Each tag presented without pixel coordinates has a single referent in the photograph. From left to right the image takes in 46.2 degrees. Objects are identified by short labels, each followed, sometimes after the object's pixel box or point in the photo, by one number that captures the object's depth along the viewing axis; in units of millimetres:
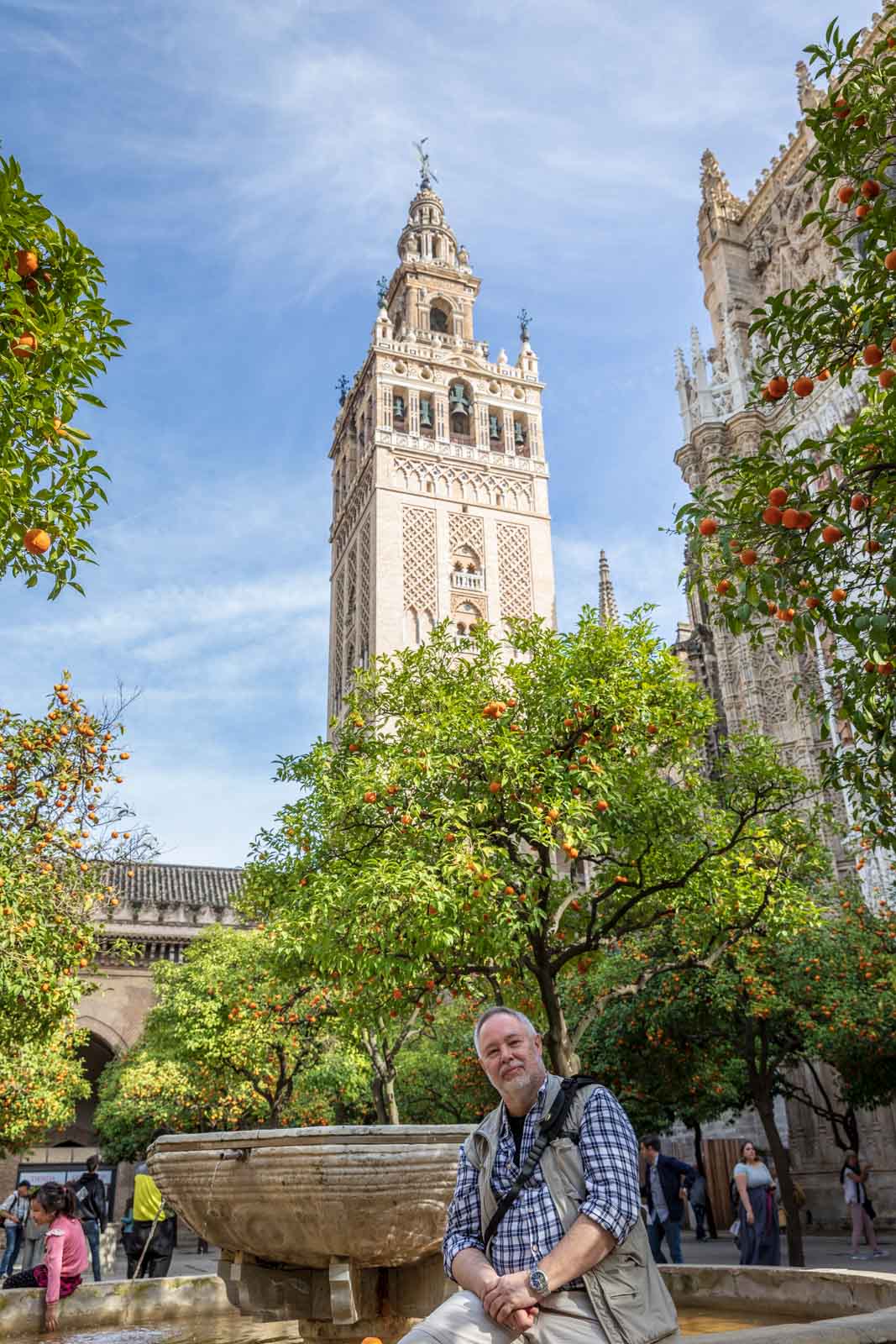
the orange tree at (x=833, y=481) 5352
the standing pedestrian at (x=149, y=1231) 11305
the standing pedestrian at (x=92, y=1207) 12359
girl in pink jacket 6410
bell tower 41188
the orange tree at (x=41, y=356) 4852
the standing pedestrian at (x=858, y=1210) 14797
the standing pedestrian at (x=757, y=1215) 9922
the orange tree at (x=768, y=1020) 13984
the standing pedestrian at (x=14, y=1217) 15664
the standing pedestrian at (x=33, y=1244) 13570
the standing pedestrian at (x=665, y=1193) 10266
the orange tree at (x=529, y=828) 9570
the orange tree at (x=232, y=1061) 20984
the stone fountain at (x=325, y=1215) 4363
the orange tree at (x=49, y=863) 9992
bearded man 2566
